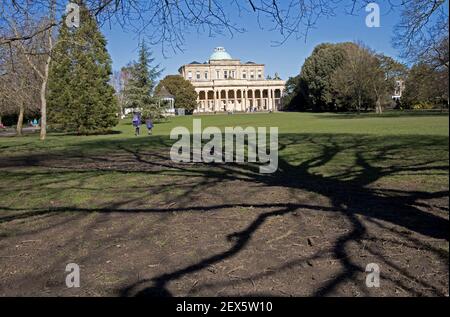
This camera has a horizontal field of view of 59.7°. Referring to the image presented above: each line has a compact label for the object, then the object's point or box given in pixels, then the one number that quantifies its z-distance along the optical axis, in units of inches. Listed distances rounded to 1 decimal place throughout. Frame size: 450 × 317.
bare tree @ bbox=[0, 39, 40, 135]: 821.1
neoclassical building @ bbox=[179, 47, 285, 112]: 4746.6
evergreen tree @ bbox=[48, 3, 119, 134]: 1317.7
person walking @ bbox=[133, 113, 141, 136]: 1211.2
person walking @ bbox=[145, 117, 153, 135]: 1230.1
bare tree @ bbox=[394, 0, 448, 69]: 336.3
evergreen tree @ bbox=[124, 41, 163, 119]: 2453.2
